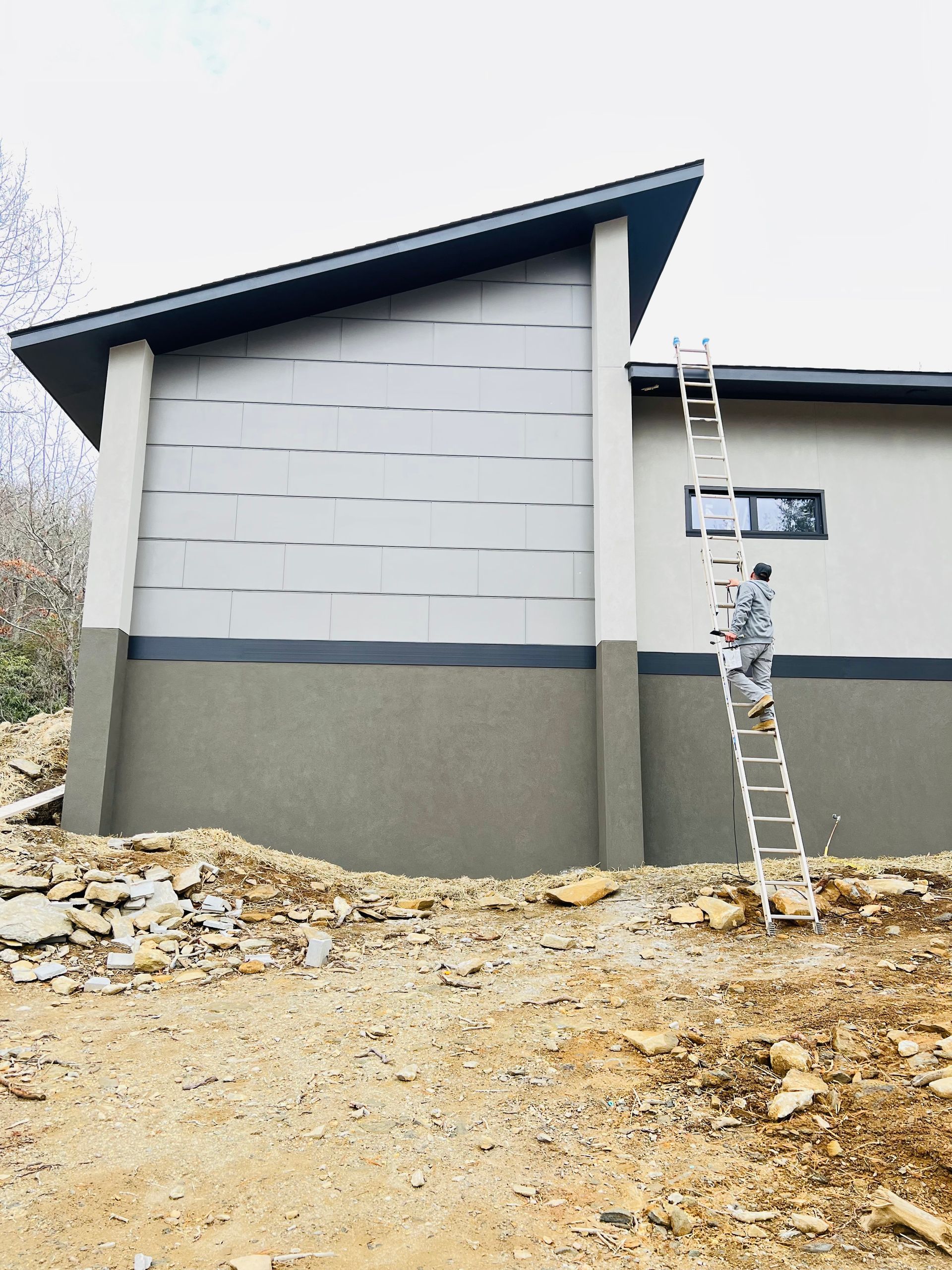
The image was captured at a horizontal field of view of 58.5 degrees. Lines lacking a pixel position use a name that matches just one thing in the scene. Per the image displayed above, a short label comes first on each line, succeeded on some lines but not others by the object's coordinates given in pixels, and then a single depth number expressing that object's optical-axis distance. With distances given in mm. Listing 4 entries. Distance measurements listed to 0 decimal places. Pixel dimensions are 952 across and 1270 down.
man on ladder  7734
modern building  8906
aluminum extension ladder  7566
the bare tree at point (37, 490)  19844
